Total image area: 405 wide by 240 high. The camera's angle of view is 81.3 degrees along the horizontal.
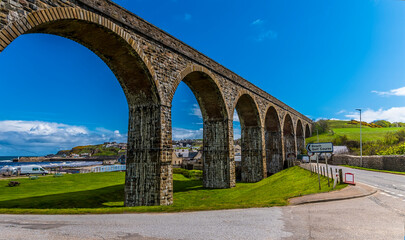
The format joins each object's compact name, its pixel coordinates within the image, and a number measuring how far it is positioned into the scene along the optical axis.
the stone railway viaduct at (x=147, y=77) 9.98
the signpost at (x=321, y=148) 11.93
